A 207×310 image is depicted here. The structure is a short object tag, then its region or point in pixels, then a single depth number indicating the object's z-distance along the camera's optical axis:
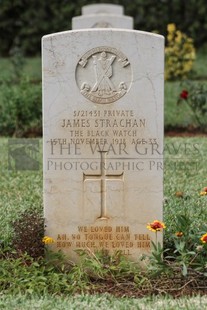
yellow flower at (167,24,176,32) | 18.09
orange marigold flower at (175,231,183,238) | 5.91
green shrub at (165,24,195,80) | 18.21
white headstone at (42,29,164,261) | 5.87
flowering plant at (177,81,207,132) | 12.62
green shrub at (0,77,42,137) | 12.76
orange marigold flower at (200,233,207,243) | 5.58
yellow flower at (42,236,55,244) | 5.90
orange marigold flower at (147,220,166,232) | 5.71
